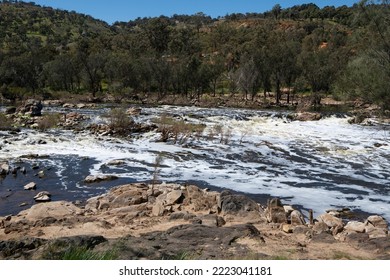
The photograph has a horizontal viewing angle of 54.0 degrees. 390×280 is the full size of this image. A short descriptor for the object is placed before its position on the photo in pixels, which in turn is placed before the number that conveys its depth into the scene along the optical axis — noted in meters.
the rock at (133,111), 40.34
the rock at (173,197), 14.01
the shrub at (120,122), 30.59
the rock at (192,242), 7.20
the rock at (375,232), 10.98
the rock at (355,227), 11.62
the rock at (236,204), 12.98
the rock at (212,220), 11.48
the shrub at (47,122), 31.73
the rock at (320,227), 11.39
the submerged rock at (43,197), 15.21
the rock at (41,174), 18.49
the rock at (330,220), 12.05
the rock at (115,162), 21.06
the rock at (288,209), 13.21
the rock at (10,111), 38.93
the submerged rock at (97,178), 17.96
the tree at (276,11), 155.25
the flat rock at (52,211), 12.86
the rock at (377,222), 12.21
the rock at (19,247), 7.43
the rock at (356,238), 10.34
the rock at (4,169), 18.62
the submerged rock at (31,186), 16.67
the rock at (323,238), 10.27
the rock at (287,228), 11.26
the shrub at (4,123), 29.88
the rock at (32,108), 37.62
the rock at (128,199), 14.26
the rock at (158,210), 13.03
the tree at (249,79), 61.56
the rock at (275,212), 12.28
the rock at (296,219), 12.14
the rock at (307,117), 38.92
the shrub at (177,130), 27.97
